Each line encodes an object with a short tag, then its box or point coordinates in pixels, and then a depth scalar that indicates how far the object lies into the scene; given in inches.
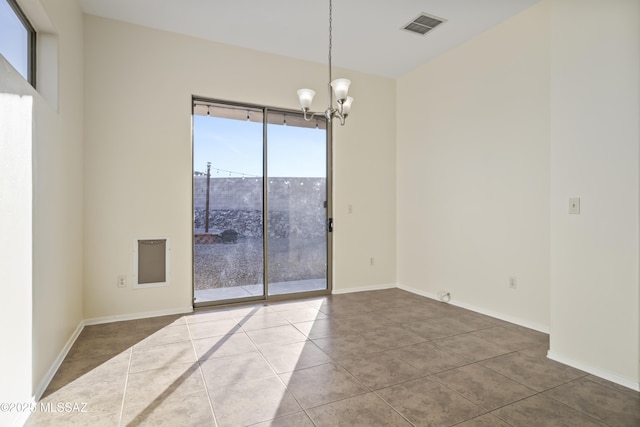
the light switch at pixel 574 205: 100.6
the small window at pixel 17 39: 79.7
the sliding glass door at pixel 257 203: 162.9
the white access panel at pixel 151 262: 146.4
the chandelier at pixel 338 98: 113.5
